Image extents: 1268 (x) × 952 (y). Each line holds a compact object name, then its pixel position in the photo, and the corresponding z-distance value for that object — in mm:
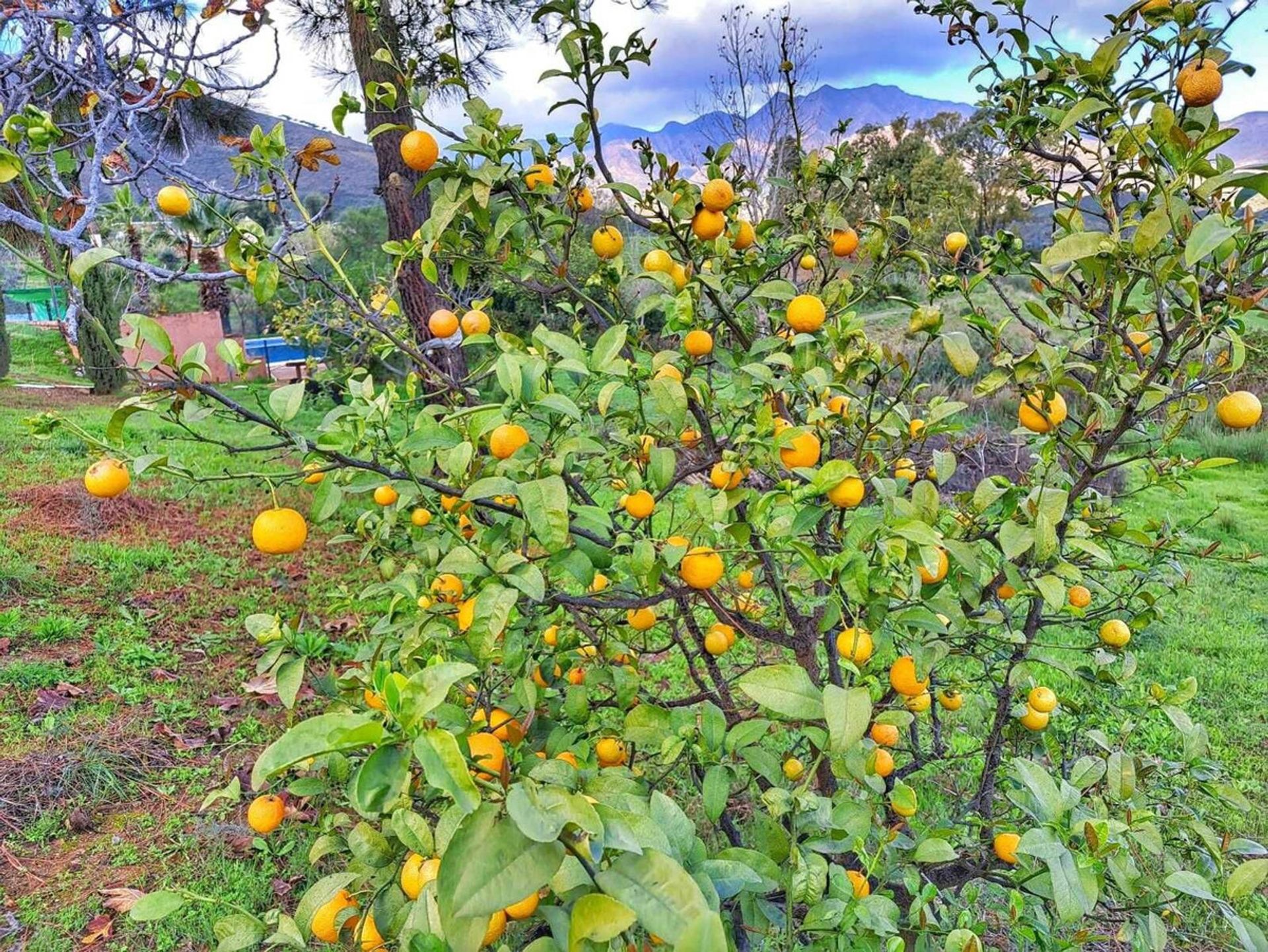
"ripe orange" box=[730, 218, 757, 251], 1350
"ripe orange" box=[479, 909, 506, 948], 694
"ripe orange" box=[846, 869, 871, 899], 1038
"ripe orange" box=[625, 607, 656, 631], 1366
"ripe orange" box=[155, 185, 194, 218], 1152
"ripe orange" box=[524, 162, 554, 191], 1238
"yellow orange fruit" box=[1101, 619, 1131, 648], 1424
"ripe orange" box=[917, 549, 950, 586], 965
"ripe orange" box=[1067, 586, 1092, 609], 1432
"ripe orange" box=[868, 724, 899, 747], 1140
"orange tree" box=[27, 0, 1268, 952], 762
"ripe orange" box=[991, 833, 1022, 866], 1142
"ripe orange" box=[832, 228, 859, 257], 1372
